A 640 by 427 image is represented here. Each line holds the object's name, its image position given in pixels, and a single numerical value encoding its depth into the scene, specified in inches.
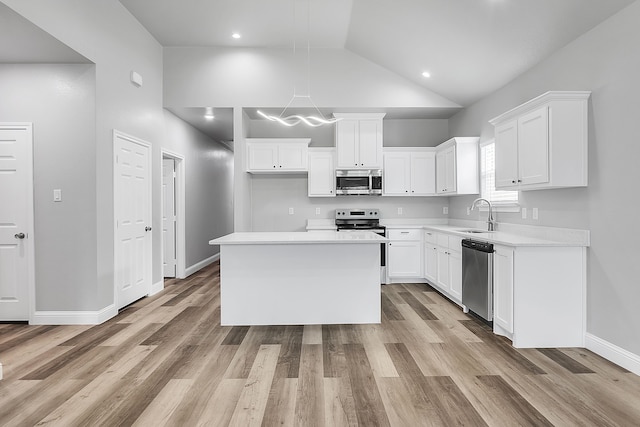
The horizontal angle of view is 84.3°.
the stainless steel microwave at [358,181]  225.5
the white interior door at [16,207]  144.7
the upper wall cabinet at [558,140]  118.7
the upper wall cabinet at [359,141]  221.8
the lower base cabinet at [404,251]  220.7
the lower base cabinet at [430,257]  201.6
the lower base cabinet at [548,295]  120.6
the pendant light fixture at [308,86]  209.9
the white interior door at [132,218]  163.2
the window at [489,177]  177.3
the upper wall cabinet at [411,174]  230.4
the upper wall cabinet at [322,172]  228.1
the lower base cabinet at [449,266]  168.1
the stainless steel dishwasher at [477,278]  137.3
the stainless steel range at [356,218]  233.5
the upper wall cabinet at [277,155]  223.3
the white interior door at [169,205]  233.6
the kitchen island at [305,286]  142.6
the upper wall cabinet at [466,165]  197.3
